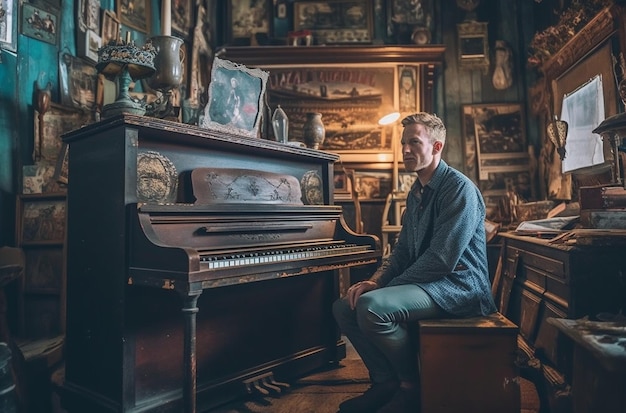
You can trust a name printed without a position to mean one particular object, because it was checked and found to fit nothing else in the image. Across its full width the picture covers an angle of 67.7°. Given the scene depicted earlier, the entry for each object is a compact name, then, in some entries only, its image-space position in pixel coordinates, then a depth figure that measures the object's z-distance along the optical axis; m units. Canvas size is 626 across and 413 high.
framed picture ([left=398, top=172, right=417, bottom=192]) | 5.62
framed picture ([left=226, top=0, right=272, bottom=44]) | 5.84
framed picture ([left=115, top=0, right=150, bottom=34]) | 4.22
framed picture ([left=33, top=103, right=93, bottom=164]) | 3.32
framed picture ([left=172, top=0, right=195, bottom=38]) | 4.93
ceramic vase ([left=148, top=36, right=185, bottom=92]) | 2.83
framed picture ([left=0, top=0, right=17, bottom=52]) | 3.10
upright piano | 2.28
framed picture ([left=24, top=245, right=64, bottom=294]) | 3.24
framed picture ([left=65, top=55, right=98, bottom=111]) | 3.60
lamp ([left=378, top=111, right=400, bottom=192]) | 5.21
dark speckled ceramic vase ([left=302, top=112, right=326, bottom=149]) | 3.56
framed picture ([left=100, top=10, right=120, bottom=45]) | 3.94
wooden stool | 2.19
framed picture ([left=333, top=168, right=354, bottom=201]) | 5.45
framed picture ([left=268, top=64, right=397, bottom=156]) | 5.66
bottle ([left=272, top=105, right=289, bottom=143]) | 3.39
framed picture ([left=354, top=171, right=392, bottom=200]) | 5.66
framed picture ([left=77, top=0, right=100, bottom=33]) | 3.71
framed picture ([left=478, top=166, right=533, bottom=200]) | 5.58
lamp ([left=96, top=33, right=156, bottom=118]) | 2.50
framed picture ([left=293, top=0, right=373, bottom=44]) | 5.78
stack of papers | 3.32
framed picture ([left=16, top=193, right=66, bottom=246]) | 3.21
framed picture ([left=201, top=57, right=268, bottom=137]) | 2.94
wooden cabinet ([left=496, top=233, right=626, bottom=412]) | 2.56
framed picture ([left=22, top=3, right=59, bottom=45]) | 3.29
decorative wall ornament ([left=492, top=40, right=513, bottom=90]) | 5.64
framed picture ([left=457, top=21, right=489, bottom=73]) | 5.69
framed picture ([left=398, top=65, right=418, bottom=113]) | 5.62
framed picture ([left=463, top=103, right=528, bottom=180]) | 5.64
